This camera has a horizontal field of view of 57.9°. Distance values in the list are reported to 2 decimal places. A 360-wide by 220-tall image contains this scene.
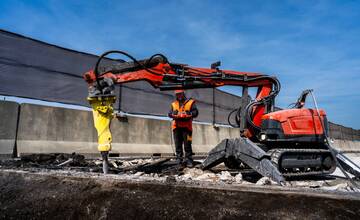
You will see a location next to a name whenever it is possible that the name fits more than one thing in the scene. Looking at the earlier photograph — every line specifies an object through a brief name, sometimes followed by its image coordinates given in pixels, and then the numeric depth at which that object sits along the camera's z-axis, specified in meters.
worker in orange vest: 7.14
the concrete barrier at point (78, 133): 7.20
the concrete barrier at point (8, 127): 6.70
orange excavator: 5.27
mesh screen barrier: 7.39
